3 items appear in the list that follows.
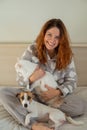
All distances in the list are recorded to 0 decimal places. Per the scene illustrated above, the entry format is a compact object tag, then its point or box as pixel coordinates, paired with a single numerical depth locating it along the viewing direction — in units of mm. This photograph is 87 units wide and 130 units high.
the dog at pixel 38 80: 1582
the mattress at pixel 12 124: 1413
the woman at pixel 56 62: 1582
